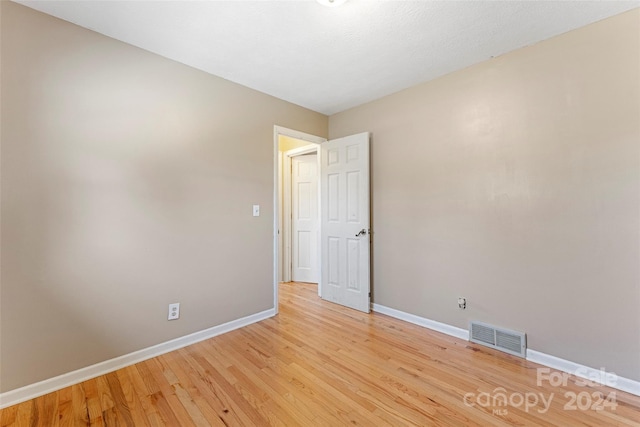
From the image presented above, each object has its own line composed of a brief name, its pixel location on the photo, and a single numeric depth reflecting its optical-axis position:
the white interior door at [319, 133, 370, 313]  3.06
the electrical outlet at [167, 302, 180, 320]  2.26
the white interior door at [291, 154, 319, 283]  4.29
